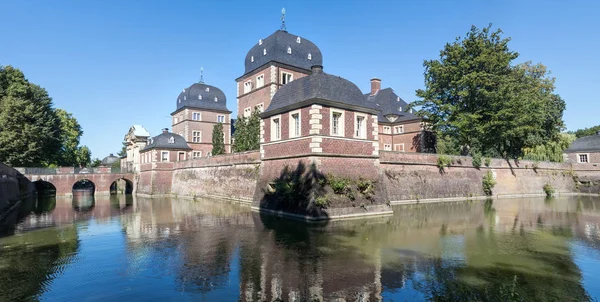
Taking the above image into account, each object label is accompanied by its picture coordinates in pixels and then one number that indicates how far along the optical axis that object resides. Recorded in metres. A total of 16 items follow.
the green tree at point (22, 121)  32.22
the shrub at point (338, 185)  16.70
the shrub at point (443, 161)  27.09
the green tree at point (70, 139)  46.54
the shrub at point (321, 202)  15.88
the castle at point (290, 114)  17.70
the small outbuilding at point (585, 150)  44.74
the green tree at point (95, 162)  67.08
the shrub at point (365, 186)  17.73
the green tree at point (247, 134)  31.31
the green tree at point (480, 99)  29.25
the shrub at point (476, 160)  29.86
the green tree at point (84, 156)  56.09
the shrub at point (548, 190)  34.72
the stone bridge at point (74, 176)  35.12
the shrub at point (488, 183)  30.16
